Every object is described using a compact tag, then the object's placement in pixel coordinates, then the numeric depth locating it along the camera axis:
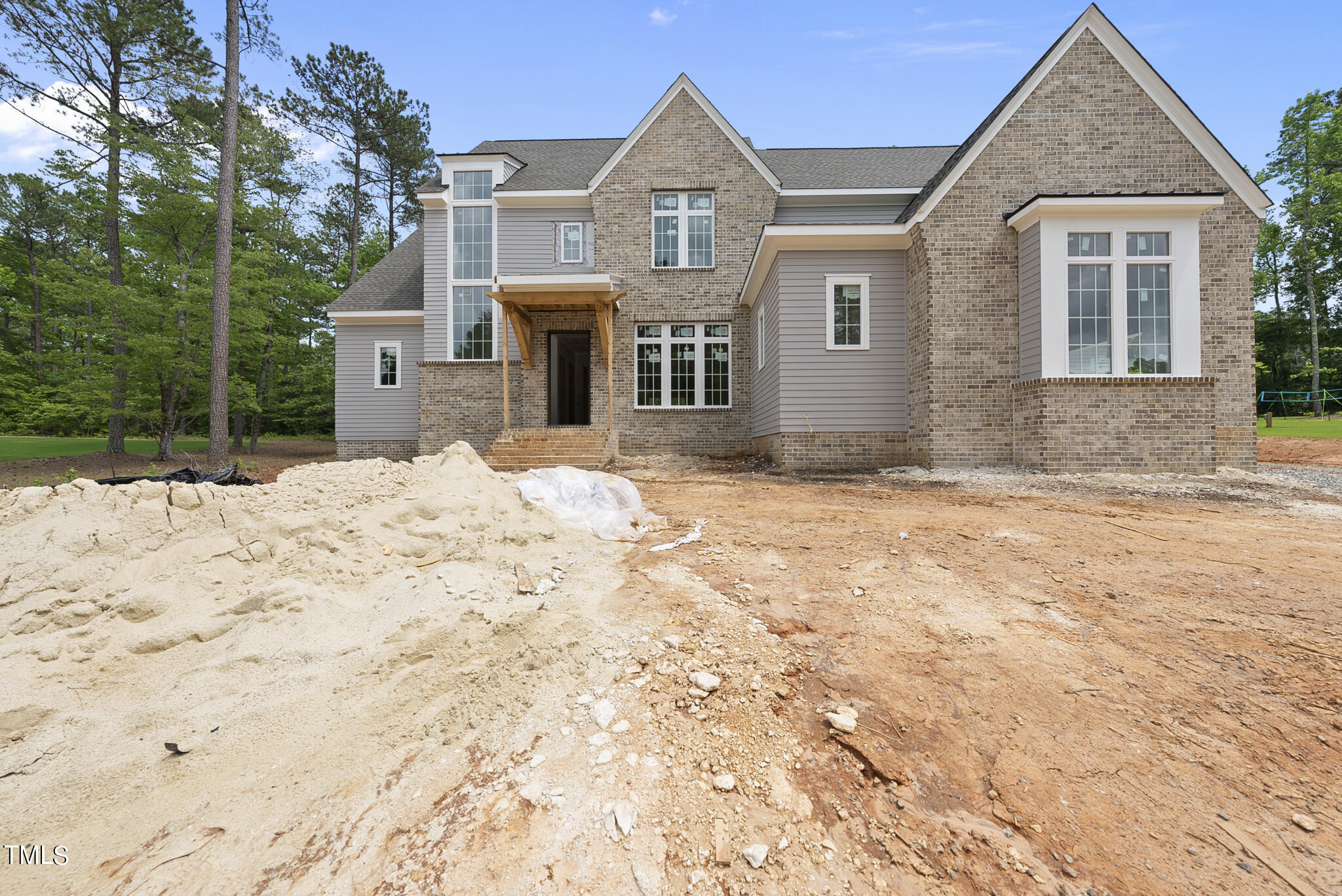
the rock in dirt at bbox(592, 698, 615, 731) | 2.41
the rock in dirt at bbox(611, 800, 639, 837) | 1.87
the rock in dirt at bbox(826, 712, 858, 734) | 2.35
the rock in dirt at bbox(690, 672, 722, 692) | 2.60
